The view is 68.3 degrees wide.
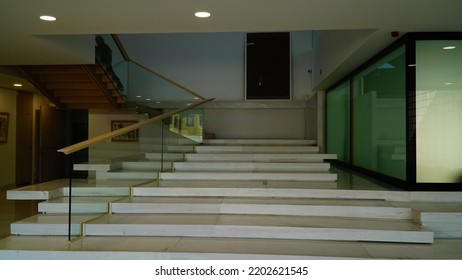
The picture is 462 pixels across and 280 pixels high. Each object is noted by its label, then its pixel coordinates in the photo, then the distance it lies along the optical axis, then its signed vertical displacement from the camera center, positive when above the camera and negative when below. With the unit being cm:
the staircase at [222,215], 353 -86
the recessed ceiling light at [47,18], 402 +150
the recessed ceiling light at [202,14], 390 +151
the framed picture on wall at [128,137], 451 +10
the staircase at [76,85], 693 +131
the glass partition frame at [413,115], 442 +40
